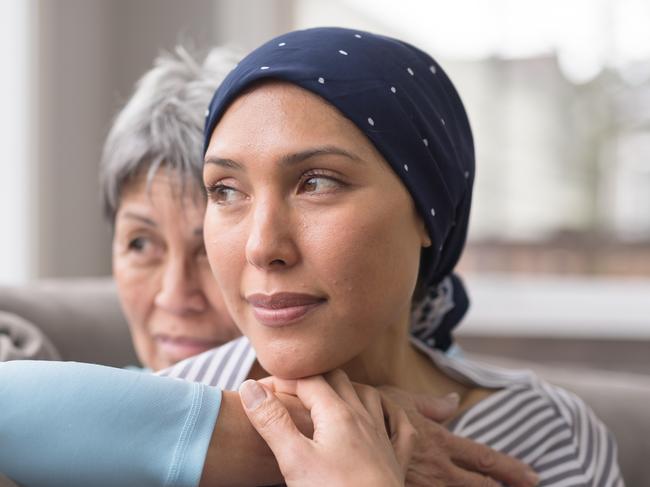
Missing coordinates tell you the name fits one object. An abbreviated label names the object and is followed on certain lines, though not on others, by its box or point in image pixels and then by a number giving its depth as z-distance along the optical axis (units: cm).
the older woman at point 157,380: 75
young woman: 83
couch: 142
